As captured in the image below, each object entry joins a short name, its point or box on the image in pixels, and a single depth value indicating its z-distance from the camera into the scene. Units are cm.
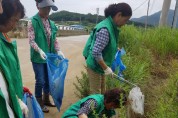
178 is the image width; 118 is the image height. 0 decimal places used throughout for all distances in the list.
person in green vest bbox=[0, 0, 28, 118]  109
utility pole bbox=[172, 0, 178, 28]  528
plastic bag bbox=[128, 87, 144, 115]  164
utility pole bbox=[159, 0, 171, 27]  529
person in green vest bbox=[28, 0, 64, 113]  199
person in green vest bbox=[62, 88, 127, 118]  153
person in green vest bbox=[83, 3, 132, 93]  169
